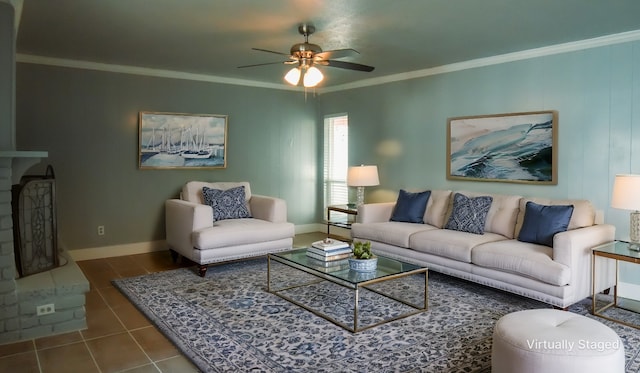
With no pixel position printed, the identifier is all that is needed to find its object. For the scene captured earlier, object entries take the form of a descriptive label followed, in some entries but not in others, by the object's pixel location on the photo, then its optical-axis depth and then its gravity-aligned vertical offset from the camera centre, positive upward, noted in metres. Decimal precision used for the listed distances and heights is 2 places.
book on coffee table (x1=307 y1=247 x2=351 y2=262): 3.87 -0.74
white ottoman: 2.07 -0.84
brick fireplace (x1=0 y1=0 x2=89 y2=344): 3.11 -0.85
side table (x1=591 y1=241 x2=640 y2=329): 3.39 -0.75
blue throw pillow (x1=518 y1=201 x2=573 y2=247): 3.86 -0.46
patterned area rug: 2.77 -1.16
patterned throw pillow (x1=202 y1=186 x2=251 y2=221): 5.36 -0.41
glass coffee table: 3.37 -1.13
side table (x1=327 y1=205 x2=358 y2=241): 5.88 -0.71
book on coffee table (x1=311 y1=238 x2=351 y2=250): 3.92 -0.67
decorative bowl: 3.57 -0.76
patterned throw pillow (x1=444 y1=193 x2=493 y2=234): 4.50 -0.45
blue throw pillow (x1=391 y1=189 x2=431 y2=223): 5.15 -0.44
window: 6.95 +0.16
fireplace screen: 3.46 -0.46
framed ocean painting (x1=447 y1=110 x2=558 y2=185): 4.49 +0.24
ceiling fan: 3.75 +0.94
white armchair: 4.66 -0.67
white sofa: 3.49 -0.70
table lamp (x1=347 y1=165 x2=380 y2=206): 5.90 -0.09
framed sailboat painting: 5.73 +0.37
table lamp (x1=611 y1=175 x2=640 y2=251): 3.46 -0.22
